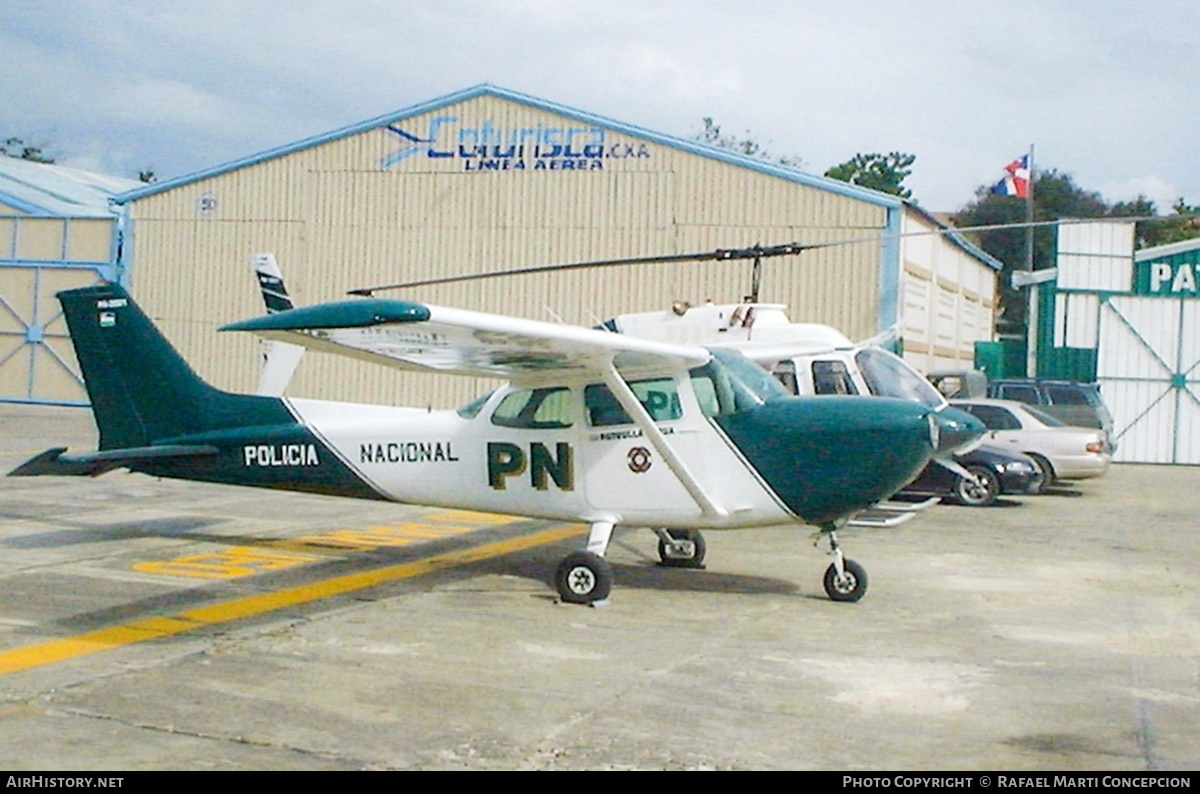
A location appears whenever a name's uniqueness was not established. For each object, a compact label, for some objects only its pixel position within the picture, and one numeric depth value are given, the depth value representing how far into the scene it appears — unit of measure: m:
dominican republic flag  41.06
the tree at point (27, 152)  82.44
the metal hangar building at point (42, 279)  33.00
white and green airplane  9.70
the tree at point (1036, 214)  68.38
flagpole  33.03
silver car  20.31
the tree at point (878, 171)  87.94
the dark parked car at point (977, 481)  18.61
